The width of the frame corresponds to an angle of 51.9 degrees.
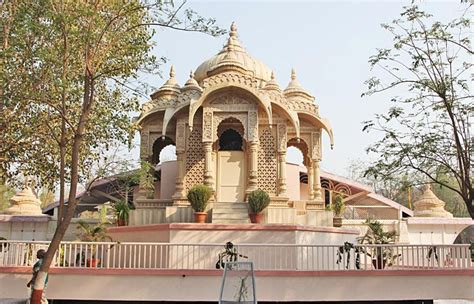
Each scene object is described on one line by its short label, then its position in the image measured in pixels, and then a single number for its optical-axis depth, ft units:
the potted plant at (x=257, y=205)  41.22
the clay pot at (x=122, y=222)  44.27
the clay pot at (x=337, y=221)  47.47
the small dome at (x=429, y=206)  63.31
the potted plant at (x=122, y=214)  44.29
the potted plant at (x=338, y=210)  47.67
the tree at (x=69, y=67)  29.84
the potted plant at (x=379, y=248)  33.06
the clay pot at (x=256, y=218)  41.22
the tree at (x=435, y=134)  29.09
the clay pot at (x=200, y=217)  41.50
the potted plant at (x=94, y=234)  38.81
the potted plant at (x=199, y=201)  41.57
